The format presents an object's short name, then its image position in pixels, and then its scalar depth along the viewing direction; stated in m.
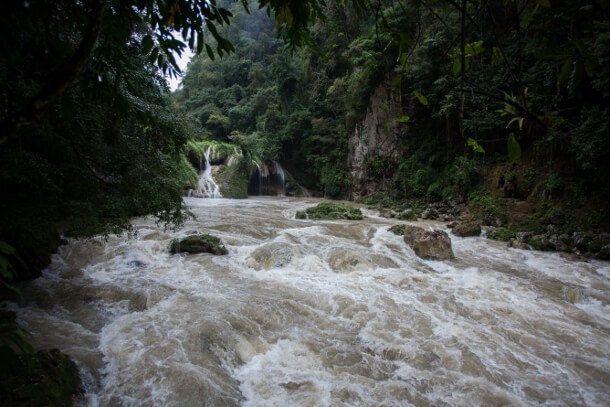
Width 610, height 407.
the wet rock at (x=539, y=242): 7.63
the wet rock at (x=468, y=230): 9.15
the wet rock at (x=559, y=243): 7.45
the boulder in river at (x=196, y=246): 6.61
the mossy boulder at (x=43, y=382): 2.20
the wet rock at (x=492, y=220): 10.08
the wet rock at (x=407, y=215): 12.17
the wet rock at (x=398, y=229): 8.71
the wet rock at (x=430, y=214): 12.38
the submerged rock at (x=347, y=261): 6.12
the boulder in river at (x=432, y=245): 6.87
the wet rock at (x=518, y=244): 7.81
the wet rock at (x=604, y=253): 6.71
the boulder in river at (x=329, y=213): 11.59
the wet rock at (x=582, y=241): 7.25
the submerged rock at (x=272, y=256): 6.22
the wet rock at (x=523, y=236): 8.25
